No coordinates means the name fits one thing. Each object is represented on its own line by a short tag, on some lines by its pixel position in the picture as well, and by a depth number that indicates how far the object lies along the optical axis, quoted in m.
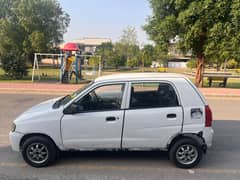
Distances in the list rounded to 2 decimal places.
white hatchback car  3.37
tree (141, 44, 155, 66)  38.44
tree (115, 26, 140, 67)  43.42
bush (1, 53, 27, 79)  16.08
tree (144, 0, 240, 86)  11.64
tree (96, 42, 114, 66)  37.39
